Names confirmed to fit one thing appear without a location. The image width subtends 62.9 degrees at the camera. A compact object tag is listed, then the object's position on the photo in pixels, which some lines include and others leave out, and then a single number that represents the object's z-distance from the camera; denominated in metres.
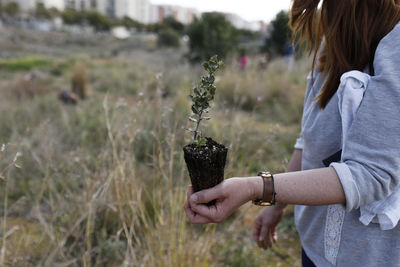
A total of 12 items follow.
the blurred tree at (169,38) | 27.09
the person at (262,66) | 7.12
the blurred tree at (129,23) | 56.16
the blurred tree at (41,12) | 50.59
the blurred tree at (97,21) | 51.05
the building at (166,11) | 87.49
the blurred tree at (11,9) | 47.28
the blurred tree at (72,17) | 50.28
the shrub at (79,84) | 8.03
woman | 0.69
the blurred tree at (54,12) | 50.68
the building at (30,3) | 73.62
